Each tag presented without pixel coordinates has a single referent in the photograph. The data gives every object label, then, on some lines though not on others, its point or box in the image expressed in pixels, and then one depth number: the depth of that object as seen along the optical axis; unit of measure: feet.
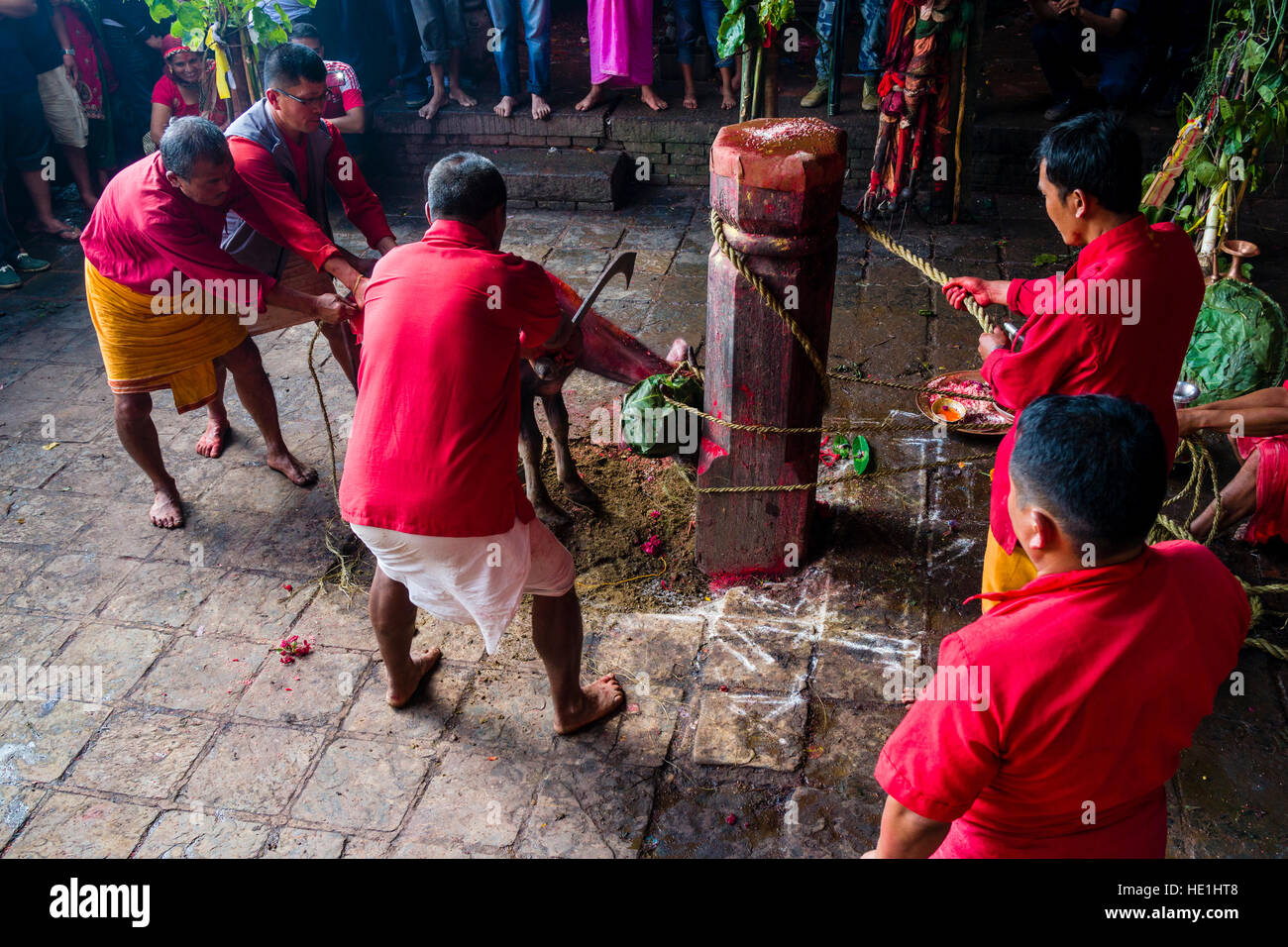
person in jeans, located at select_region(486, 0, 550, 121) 25.45
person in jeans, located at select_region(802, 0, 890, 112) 24.06
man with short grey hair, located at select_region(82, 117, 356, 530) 13.37
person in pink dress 25.48
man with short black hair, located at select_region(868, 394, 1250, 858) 5.44
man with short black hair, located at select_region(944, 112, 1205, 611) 8.61
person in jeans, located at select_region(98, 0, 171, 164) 25.77
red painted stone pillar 10.63
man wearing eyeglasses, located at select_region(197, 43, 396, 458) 14.49
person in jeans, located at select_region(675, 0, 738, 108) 26.09
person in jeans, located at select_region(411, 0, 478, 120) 26.17
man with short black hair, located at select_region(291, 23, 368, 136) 22.97
